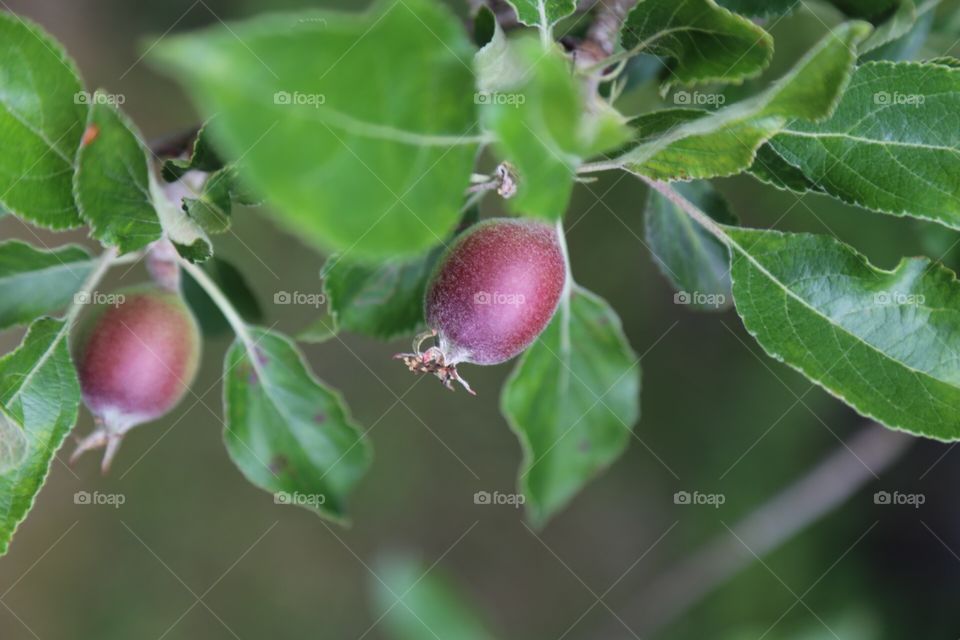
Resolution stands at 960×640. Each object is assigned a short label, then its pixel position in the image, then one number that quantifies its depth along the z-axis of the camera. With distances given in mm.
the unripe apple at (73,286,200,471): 329
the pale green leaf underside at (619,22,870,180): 277
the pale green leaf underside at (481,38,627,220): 251
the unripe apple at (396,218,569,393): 304
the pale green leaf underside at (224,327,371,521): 344
